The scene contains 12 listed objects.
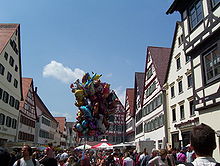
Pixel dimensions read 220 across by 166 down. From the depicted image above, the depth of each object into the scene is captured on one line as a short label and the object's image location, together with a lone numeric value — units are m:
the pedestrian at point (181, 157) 13.04
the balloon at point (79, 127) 10.17
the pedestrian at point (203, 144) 2.42
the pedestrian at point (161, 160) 7.31
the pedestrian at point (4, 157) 5.63
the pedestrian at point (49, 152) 7.83
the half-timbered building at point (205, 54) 11.92
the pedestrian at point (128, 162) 11.05
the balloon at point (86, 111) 9.93
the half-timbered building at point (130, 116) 48.47
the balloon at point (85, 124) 10.04
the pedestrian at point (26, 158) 5.26
